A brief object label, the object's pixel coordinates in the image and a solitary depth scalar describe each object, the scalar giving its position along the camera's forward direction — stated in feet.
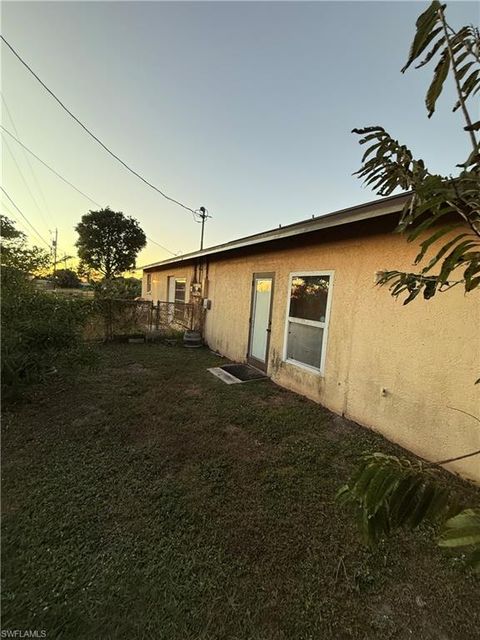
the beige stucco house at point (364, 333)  8.61
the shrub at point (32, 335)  8.96
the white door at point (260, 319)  17.61
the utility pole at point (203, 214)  52.65
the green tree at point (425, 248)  2.53
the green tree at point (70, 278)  69.45
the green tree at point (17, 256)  10.75
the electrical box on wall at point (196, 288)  27.59
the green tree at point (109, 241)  86.74
